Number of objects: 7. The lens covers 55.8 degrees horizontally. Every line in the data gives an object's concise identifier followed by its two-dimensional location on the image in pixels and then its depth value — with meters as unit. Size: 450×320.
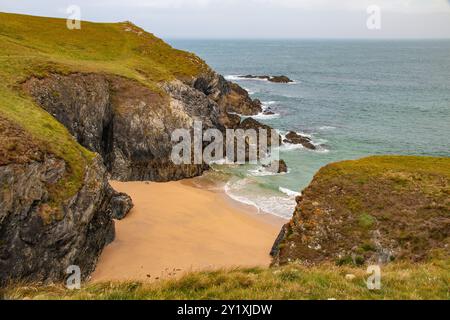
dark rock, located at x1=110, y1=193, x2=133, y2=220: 30.80
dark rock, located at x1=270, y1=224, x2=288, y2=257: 25.18
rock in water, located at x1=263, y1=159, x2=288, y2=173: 49.97
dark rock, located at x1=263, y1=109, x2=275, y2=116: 83.62
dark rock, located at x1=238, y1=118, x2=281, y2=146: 61.84
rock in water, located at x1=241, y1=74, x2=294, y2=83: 135.50
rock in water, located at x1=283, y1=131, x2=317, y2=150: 61.47
